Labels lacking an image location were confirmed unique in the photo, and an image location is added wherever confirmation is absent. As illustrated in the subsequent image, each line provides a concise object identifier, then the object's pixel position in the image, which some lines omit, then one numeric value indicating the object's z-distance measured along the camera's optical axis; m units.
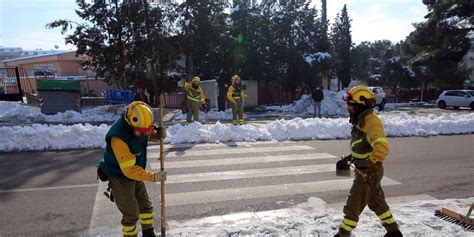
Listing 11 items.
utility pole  37.25
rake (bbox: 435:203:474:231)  4.70
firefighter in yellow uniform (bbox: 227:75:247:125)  13.77
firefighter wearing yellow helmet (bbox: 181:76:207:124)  13.59
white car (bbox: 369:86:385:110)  28.85
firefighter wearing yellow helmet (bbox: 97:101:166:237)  3.75
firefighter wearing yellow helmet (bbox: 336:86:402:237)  3.96
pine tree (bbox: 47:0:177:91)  24.06
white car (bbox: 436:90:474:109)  28.80
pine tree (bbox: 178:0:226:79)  25.28
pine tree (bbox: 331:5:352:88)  42.59
